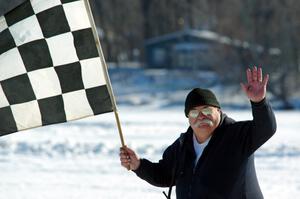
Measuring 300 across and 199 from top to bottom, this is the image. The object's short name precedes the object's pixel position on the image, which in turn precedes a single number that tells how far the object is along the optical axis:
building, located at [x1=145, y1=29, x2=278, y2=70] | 80.62
